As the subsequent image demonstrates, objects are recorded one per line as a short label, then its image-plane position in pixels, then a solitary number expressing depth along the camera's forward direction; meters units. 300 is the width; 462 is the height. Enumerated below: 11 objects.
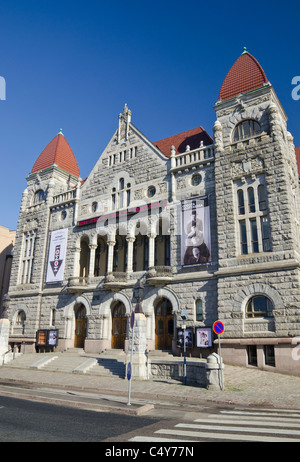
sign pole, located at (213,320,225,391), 15.78
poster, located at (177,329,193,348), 22.66
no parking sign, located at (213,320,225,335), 15.94
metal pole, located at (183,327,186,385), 17.61
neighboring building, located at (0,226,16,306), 47.56
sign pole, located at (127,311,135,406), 12.47
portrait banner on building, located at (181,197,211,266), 24.16
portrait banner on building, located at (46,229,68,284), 31.83
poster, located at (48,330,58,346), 29.84
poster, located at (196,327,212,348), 22.00
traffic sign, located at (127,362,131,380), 12.49
